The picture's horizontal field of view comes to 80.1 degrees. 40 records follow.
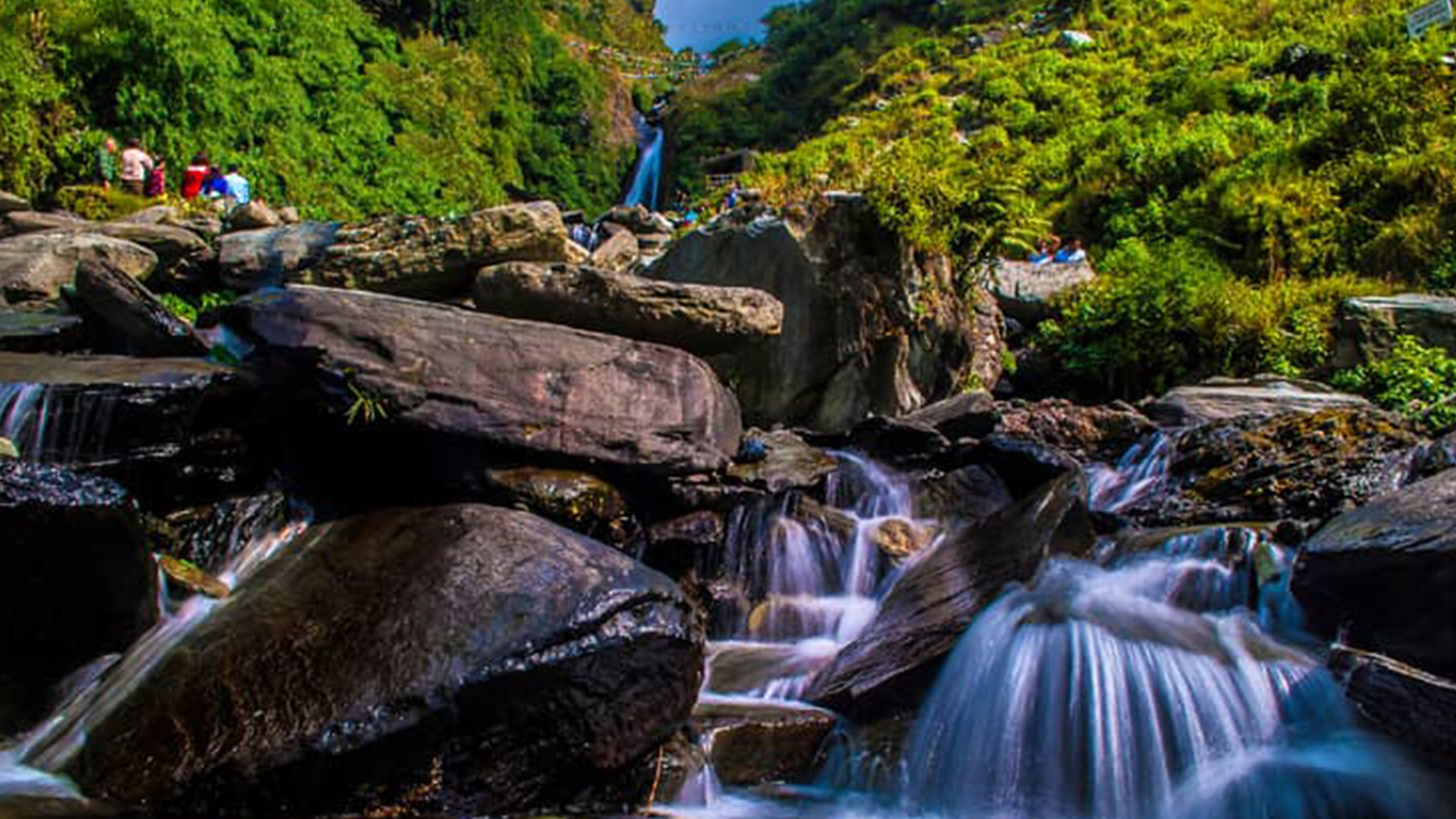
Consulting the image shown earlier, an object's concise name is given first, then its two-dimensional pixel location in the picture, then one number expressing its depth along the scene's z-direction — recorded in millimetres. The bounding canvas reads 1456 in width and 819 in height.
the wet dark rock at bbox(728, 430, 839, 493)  6906
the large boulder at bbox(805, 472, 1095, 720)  4598
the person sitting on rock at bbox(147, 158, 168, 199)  14938
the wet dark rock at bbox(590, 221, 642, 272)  14213
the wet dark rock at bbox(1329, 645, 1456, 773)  3352
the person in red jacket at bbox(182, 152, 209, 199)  15523
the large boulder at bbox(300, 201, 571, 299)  8234
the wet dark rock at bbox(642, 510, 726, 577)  6285
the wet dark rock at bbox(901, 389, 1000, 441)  8383
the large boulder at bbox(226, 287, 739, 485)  5703
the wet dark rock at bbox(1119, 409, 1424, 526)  6332
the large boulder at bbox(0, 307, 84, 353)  7320
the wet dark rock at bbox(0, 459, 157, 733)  3891
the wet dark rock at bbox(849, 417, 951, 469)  7953
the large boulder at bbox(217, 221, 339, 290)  9617
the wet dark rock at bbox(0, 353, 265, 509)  5496
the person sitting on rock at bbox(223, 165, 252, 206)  15625
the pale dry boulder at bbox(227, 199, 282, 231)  12266
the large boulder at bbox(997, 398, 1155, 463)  8766
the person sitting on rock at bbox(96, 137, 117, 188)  14438
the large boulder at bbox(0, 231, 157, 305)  9438
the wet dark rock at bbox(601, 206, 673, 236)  20391
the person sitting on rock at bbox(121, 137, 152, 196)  14438
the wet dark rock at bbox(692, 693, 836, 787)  4203
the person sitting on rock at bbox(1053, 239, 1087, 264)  14445
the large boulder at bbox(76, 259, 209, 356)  7141
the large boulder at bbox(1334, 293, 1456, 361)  9297
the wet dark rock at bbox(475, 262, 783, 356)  7059
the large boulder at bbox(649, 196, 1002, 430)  9234
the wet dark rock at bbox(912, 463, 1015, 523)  7203
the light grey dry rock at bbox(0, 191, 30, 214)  12242
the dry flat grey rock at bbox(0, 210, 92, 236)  11539
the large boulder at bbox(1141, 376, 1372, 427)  8695
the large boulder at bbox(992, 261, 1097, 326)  13344
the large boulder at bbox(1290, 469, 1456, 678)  3807
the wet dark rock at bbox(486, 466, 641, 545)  5730
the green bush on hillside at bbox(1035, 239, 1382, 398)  10836
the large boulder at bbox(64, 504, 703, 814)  3354
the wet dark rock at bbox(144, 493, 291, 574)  5531
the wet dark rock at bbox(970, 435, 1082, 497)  7313
